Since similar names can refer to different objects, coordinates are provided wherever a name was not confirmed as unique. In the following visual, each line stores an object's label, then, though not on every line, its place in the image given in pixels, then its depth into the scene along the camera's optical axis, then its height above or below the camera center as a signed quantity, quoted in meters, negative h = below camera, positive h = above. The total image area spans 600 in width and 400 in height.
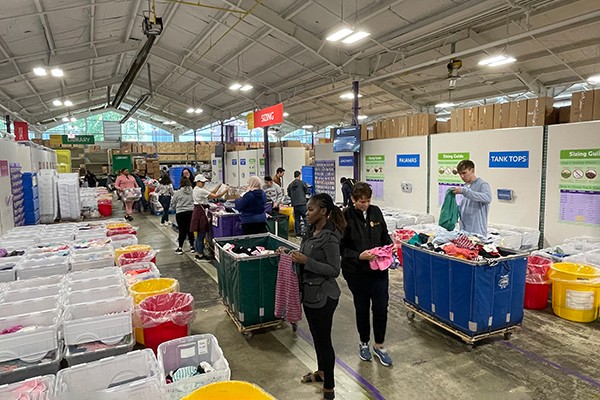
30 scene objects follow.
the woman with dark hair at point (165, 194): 10.45 -0.68
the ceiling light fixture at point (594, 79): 10.97 +2.53
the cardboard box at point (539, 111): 5.56 +0.82
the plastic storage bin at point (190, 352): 2.70 -1.33
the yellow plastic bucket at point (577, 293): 4.15 -1.42
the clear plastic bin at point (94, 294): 3.28 -1.10
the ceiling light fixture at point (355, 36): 6.55 +2.33
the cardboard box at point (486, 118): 6.30 +0.82
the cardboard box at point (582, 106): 5.08 +0.81
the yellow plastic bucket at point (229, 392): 1.80 -1.07
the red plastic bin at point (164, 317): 3.27 -1.29
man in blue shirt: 4.45 -0.42
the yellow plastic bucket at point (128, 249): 4.71 -1.00
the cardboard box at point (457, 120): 6.75 +0.84
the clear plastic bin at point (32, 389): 1.99 -1.17
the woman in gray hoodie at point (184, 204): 7.21 -0.65
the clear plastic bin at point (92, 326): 2.70 -1.14
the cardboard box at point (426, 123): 7.30 +0.85
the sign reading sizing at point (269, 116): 9.76 +1.43
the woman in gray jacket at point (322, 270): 2.67 -0.72
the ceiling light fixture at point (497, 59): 7.91 +2.25
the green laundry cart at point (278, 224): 7.58 -1.11
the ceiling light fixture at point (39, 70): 9.50 +2.59
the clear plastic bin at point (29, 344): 2.47 -1.15
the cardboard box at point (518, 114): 5.78 +0.80
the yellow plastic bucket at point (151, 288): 3.60 -1.17
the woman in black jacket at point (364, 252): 3.12 -0.69
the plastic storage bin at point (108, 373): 2.16 -1.21
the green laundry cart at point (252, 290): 3.91 -1.27
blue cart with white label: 3.52 -1.24
